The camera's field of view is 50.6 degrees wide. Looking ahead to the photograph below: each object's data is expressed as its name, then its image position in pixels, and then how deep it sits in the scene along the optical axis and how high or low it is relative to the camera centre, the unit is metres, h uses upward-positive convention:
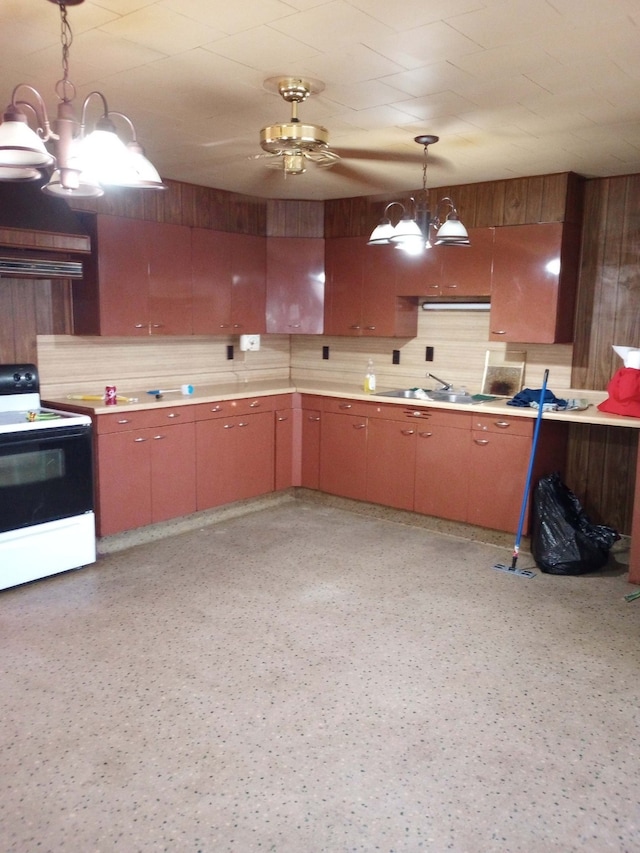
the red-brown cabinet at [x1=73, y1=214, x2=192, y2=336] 4.43 +0.29
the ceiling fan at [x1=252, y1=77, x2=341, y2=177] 2.84 +0.79
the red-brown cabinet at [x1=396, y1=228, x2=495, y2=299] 4.72 +0.44
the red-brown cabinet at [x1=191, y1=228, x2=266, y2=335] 5.08 +0.35
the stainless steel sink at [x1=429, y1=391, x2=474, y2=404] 5.00 -0.48
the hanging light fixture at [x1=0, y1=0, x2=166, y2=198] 2.00 +0.52
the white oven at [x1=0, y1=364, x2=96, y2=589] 3.66 -0.93
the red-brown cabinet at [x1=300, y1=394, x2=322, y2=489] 5.41 -0.89
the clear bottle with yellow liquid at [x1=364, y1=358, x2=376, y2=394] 5.36 -0.42
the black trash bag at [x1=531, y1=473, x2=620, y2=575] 4.03 -1.21
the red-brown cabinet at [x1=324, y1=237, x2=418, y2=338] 5.26 +0.28
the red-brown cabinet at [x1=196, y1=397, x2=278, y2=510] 4.83 -0.91
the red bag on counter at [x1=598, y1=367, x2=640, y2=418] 3.99 -0.34
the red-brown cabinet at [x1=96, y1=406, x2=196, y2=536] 4.22 -0.93
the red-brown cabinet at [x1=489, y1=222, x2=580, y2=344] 4.41 +0.33
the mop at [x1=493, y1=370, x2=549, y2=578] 4.06 -1.30
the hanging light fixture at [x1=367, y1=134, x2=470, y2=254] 3.64 +0.53
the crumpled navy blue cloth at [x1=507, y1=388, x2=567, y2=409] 4.36 -0.42
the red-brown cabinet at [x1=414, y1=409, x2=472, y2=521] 4.60 -0.91
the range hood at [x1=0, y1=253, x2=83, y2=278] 3.74 +0.32
